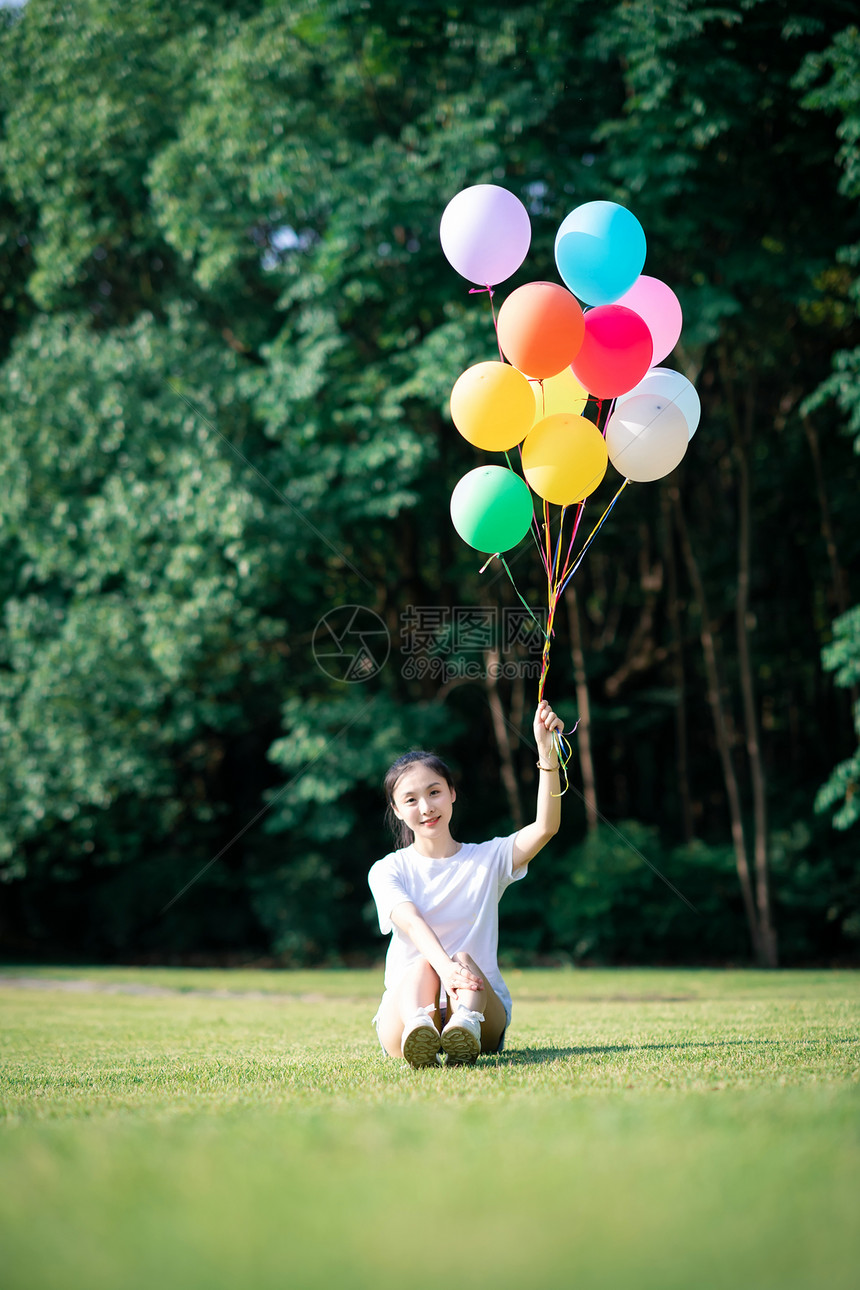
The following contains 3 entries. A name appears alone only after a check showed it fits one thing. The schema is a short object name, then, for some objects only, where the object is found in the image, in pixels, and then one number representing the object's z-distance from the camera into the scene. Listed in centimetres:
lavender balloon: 511
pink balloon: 529
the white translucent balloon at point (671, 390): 518
